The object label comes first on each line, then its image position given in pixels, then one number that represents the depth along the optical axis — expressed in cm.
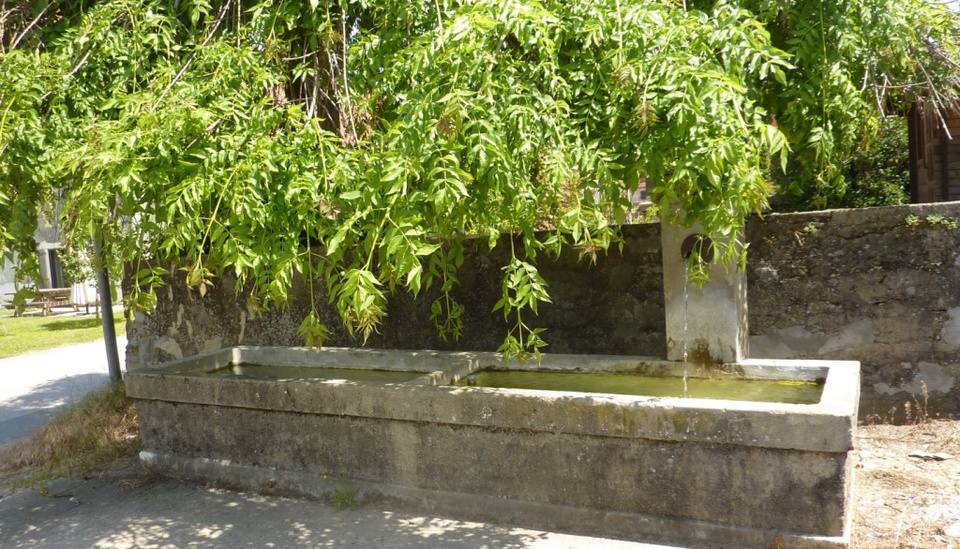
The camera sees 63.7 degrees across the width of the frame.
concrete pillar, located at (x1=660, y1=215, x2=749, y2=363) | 466
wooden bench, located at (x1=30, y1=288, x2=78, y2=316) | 2131
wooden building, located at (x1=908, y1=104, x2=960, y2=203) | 859
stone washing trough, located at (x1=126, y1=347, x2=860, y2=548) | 348
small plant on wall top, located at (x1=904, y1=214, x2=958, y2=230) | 503
